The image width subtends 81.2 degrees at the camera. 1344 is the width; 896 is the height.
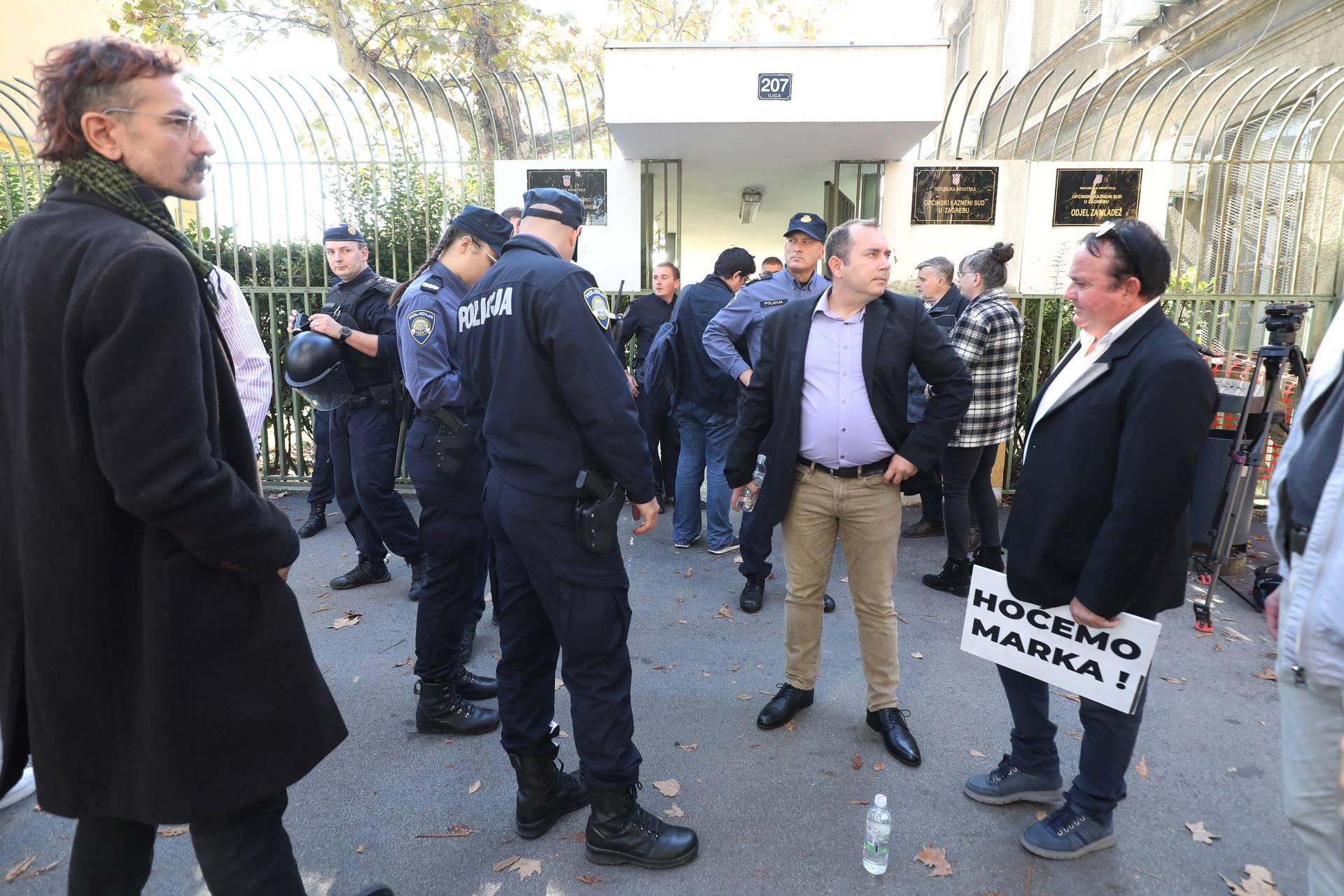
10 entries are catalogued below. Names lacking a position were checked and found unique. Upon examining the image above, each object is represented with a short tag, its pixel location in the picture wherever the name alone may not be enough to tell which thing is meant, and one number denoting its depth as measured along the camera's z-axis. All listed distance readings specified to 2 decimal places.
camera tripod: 4.48
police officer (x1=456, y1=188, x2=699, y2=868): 2.42
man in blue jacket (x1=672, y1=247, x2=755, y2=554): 5.67
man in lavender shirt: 3.14
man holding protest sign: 2.22
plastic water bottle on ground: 2.51
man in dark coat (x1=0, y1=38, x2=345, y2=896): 1.49
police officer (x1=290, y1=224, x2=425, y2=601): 4.62
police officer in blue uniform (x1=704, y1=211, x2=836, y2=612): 4.83
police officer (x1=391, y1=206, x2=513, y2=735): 3.40
